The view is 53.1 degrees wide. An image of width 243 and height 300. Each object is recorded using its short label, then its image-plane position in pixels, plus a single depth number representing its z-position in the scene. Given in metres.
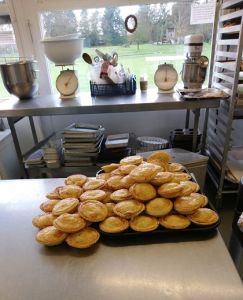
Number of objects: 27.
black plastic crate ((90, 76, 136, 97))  1.90
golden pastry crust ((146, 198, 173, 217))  0.71
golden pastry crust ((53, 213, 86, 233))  0.68
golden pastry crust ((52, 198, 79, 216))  0.74
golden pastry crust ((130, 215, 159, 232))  0.70
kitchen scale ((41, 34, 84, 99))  1.76
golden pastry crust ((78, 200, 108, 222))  0.71
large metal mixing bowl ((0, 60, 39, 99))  1.77
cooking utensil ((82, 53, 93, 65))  1.88
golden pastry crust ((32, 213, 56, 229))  0.75
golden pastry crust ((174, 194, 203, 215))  0.71
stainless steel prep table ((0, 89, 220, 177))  1.64
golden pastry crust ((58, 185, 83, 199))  0.81
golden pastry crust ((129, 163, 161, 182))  0.75
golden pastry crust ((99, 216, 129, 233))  0.70
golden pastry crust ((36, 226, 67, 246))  0.69
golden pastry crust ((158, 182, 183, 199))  0.73
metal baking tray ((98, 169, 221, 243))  0.71
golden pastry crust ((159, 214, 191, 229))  0.70
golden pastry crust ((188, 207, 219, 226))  0.71
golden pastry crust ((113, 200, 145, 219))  0.71
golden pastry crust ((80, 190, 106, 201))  0.77
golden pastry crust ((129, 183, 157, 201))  0.73
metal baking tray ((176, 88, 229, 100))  1.61
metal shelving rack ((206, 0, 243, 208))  1.59
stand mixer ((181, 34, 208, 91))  1.73
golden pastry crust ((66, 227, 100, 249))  0.68
